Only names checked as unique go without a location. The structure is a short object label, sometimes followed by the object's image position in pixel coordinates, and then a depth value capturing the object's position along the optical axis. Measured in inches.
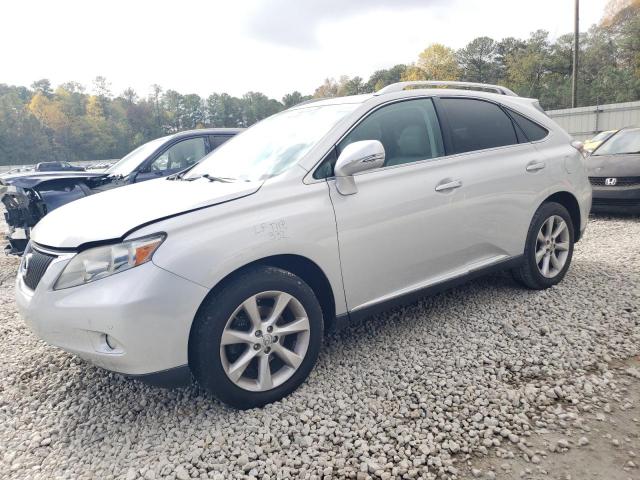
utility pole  904.3
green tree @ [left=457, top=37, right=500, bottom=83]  2751.0
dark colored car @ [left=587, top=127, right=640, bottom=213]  279.6
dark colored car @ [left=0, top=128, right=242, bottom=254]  201.0
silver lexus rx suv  89.4
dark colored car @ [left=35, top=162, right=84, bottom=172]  863.7
